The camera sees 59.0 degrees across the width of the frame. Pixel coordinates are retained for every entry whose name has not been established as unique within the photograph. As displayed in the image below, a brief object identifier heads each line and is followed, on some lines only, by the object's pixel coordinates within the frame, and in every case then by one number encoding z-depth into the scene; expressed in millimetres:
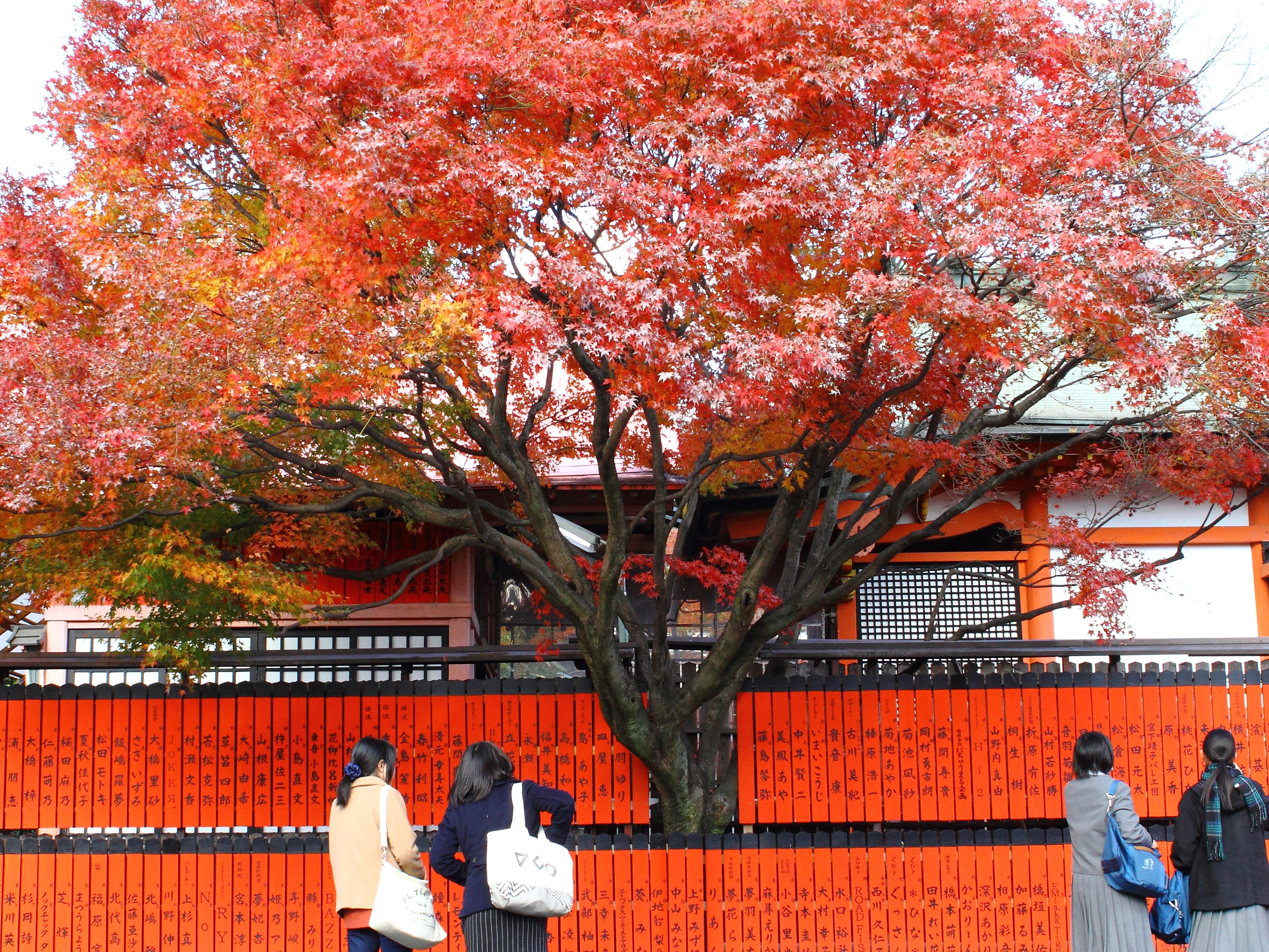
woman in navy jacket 5281
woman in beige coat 6020
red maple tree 7445
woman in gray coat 6227
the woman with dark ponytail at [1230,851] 6219
